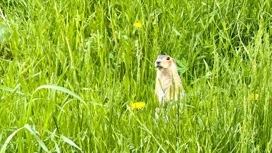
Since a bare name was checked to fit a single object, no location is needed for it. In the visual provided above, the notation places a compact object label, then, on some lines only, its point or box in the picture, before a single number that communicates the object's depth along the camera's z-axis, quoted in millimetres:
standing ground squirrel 6680
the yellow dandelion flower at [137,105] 6287
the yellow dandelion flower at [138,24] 7923
